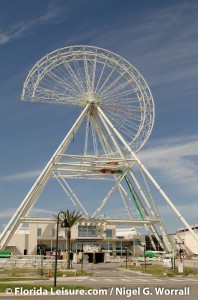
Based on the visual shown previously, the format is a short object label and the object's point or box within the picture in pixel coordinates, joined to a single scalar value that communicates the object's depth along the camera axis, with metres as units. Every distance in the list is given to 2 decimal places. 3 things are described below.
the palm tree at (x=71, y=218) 52.22
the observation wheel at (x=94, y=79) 61.52
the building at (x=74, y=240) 79.67
